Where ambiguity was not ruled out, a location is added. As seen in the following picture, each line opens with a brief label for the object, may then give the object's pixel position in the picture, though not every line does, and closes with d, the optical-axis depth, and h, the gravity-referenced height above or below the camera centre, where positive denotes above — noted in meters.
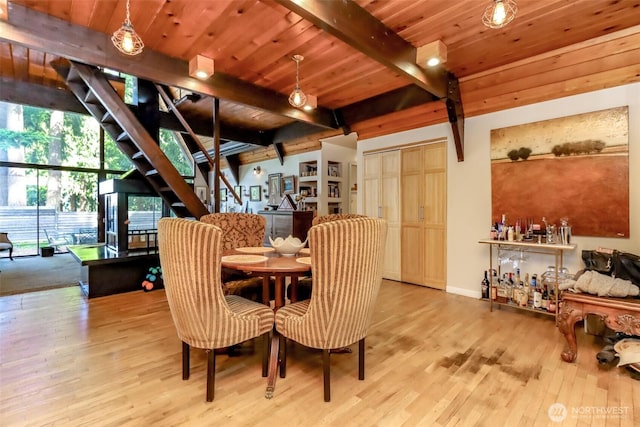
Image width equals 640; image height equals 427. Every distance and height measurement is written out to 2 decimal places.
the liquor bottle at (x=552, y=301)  3.06 -0.92
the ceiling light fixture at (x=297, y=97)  3.02 +1.14
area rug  4.18 -1.00
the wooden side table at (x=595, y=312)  2.06 -0.73
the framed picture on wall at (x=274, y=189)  6.80 +0.51
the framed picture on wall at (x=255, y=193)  7.35 +0.45
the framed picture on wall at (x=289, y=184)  6.45 +0.58
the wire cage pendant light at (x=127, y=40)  1.90 +1.10
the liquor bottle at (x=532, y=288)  3.25 -0.83
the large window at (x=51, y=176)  6.45 +0.82
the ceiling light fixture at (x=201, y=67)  2.94 +1.41
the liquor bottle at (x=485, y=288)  3.60 -0.91
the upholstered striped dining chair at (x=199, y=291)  1.65 -0.45
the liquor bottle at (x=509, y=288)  3.37 -0.86
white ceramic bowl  2.47 -0.28
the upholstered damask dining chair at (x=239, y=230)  3.13 -0.19
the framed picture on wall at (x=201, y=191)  8.24 +0.56
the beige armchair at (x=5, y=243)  5.94 -0.61
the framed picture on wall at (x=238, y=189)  7.99 +0.59
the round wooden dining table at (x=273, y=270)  1.91 -0.37
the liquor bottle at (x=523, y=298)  3.24 -0.93
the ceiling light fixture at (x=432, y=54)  2.70 +1.42
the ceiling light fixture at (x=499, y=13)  1.82 +1.21
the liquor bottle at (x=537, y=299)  3.13 -0.91
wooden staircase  3.47 +0.97
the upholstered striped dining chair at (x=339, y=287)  1.66 -0.43
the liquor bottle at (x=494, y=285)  3.44 -0.85
